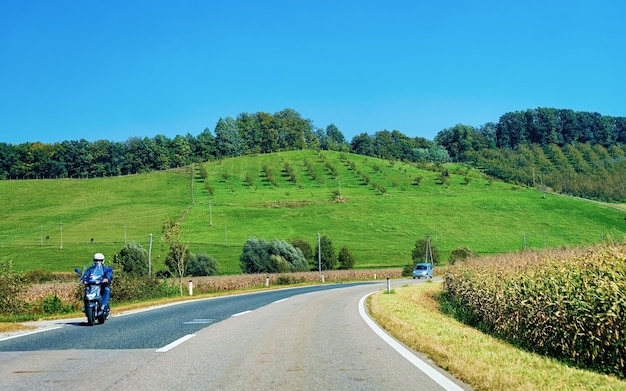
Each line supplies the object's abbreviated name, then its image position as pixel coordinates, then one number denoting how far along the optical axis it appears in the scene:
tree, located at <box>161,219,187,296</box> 41.19
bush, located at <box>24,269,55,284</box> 61.88
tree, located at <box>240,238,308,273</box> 72.62
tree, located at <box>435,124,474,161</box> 196.32
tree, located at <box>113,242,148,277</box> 65.92
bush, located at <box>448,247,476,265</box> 75.46
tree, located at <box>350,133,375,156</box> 187.40
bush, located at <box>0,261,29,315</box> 20.11
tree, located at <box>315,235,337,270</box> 78.94
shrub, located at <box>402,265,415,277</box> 69.94
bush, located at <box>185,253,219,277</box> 68.75
